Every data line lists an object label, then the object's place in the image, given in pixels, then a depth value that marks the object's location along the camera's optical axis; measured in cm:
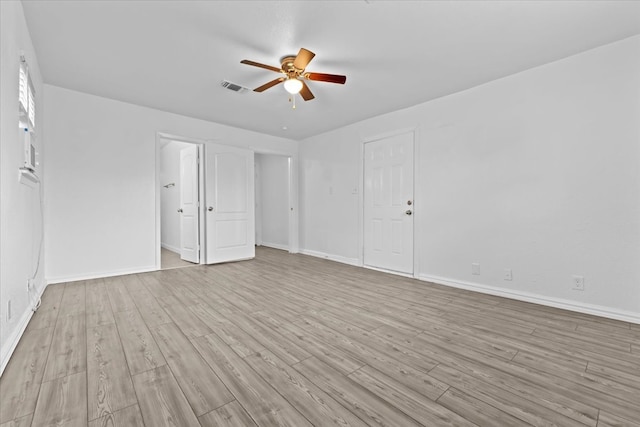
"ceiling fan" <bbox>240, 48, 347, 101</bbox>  250
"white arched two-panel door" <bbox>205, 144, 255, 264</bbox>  490
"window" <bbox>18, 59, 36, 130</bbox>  216
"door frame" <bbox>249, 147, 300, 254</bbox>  617
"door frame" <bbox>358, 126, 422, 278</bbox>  398
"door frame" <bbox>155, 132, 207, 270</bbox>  431
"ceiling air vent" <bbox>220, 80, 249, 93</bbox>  334
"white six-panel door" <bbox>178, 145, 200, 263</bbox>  495
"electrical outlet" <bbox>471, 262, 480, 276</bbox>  339
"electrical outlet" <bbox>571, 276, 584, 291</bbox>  270
